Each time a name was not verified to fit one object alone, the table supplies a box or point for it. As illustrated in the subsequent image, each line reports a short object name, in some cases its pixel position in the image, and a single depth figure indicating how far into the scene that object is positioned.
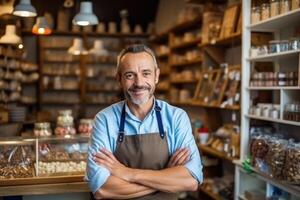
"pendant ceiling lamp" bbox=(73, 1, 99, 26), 3.80
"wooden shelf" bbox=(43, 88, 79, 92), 7.80
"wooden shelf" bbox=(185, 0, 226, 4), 4.43
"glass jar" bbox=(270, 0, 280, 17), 2.89
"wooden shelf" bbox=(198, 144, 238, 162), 3.70
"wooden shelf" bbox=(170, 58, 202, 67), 4.93
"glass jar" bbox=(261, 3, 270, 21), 3.03
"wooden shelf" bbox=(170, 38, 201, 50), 5.04
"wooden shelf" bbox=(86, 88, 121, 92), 7.87
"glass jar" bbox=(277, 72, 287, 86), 2.81
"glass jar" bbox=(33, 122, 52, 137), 3.09
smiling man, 1.62
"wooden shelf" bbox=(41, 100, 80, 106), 7.77
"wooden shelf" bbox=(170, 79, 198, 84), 5.21
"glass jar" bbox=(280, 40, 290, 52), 2.74
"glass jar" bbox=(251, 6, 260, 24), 3.17
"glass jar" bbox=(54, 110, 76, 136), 3.13
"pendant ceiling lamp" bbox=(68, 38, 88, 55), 5.57
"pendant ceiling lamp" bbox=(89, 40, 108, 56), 5.74
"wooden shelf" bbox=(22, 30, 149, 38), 7.71
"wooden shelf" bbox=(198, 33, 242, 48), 3.58
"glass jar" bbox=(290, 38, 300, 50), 2.61
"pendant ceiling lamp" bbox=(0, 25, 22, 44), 3.84
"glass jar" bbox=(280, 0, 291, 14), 2.76
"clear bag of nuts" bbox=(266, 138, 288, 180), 2.64
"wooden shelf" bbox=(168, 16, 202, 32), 4.99
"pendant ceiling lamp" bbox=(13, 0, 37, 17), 3.55
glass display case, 2.64
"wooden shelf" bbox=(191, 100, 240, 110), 3.53
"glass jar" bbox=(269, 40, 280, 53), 2.85
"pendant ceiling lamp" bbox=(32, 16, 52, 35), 4.39
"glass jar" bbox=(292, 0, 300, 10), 2.60
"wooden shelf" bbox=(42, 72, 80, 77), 7.74
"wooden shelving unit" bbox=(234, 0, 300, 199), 3.03
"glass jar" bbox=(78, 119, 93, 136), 3.23
